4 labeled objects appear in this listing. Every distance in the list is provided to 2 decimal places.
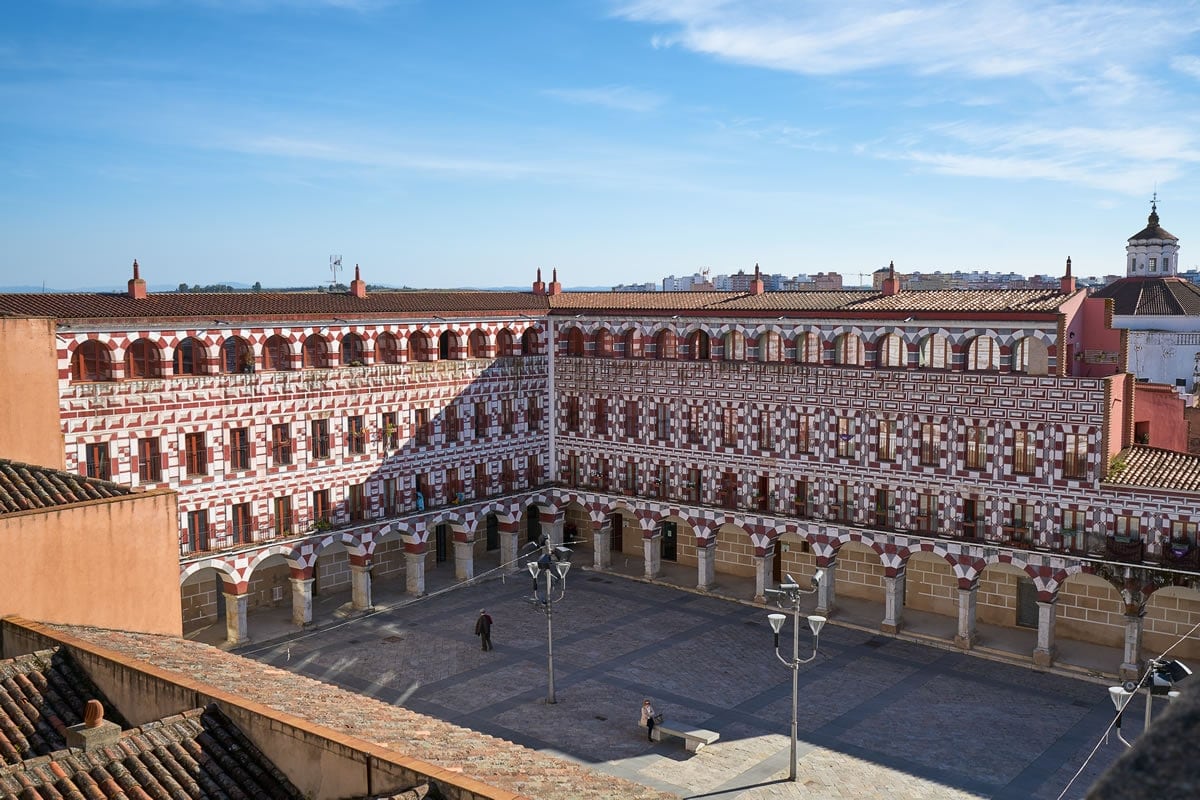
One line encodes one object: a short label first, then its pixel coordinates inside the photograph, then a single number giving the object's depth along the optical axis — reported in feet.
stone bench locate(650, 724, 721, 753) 93.56
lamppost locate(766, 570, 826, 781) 85.51
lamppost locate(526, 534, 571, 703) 103.81
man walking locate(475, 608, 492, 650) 119.75
